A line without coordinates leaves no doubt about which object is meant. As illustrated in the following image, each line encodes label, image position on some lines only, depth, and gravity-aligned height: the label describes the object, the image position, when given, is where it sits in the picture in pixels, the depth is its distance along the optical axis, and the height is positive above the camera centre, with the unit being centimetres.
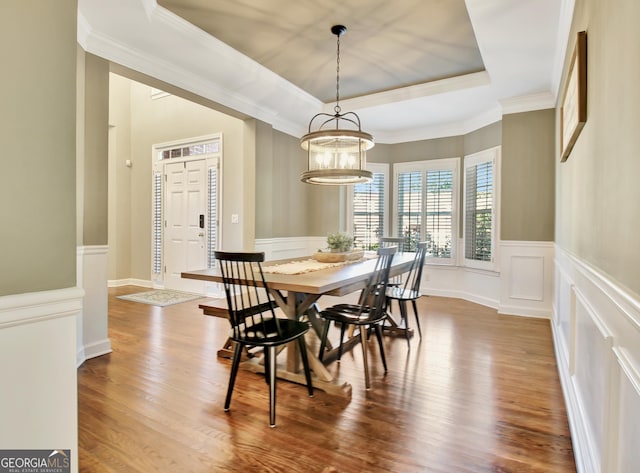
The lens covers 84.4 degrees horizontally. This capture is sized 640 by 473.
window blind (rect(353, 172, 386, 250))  616 +36
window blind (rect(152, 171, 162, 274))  613 +8
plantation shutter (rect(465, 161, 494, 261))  500 +27
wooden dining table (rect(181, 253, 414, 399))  221 -46
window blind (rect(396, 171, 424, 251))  592 +36
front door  565 +8
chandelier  292 +67
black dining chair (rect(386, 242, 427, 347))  328 -62
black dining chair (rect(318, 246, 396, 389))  252 -65
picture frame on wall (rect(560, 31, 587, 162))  178 +76
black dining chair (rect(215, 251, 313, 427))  202 -65
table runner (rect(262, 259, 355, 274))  270 -32
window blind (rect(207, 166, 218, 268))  548 +24
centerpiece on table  331 -23
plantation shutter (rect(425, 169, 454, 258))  566 +27
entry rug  503 -107
